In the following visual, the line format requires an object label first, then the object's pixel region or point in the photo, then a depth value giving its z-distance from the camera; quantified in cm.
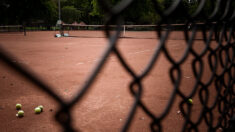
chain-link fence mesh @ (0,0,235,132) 40
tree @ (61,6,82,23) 4397
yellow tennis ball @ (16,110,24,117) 209
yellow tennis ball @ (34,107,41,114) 214
